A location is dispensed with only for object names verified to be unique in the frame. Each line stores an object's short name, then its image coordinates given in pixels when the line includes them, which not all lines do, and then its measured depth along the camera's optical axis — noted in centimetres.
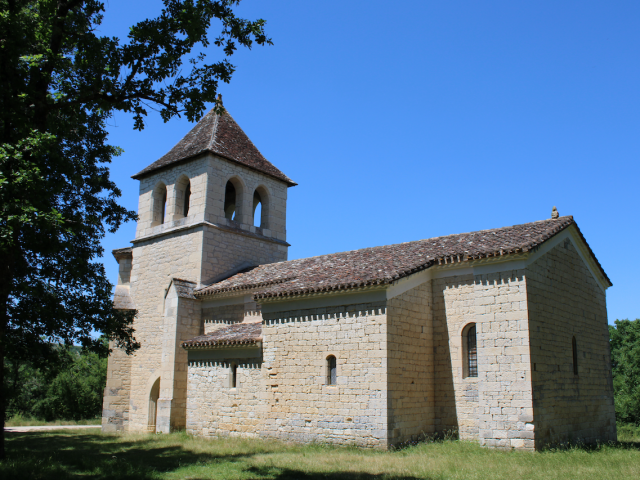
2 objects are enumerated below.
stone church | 1232
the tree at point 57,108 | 905
